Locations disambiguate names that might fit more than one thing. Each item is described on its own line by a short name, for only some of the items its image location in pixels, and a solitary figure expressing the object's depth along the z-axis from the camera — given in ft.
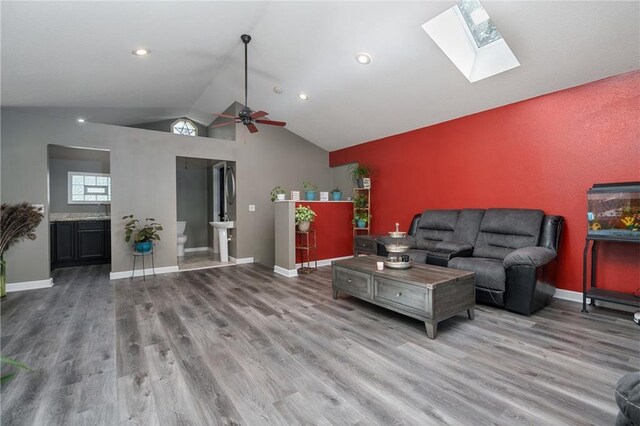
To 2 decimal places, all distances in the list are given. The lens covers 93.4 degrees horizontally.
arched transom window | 22.98
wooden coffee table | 8.51
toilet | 21.64
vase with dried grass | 12.69
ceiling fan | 12.34
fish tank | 9.61
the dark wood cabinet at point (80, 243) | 18.06
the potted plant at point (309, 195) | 17.69
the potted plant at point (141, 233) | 15.42
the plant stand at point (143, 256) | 15.71
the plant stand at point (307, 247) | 17.10
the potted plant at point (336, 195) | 19.20
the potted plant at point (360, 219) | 19.07
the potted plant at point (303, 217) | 16.20
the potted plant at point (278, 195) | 17.21
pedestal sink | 20.03
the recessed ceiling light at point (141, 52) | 10.49
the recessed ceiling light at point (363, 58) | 12.09
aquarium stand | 9.53
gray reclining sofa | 9.99
